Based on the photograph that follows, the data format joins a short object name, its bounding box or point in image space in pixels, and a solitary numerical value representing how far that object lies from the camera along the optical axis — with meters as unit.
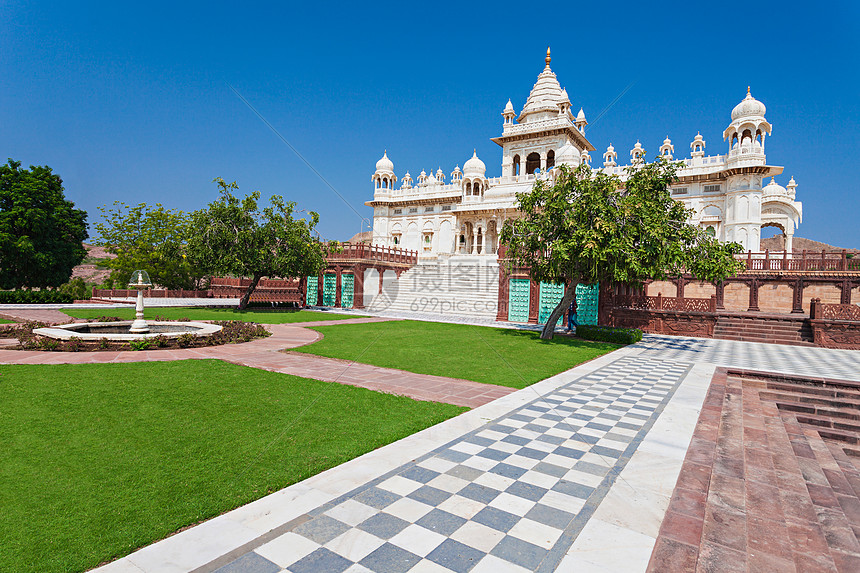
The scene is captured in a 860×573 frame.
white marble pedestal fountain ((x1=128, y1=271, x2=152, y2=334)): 12.48
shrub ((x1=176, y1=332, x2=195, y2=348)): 11.61
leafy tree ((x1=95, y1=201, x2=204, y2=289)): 36.69
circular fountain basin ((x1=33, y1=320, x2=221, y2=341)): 11.05
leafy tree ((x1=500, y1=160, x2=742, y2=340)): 14.27
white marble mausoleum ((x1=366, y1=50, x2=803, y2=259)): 34.78
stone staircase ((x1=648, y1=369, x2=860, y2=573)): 3.42
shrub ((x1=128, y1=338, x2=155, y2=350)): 10.93
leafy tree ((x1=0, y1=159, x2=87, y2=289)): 28.94
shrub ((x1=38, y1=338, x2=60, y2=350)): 10.53
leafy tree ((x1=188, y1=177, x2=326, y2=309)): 23.11
